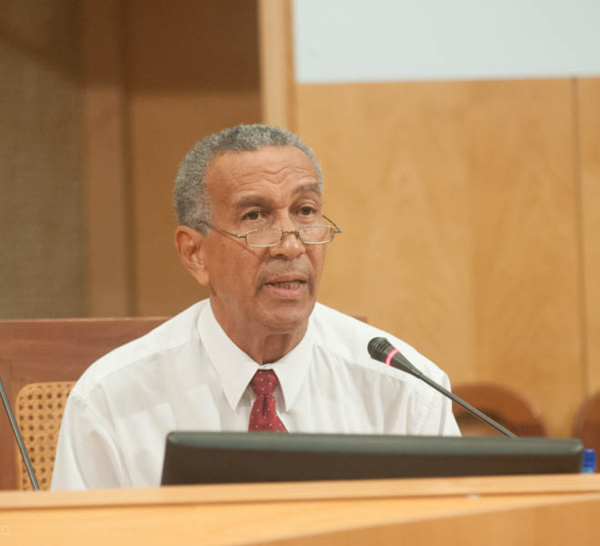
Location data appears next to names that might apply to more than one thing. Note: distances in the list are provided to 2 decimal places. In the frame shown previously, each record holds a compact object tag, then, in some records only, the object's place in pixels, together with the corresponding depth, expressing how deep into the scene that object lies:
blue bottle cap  4.26
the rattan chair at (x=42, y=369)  4.54
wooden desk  4.07
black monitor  4.17
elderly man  4.51
